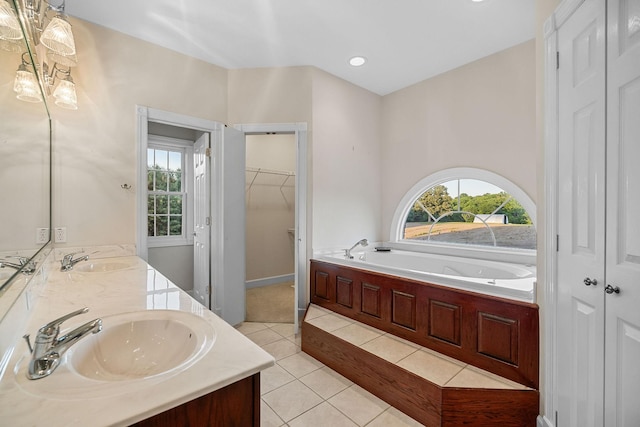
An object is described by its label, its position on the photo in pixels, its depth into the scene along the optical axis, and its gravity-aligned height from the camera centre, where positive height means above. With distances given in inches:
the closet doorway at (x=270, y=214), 177.9 -1.2
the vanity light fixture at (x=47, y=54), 42.4 +39.0
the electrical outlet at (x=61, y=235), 83.5 -6.7
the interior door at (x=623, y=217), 39.9 -0.6
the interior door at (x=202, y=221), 117.9 -3.7
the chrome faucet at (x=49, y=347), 26.8 -13.4
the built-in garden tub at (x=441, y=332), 62.2 -32.6
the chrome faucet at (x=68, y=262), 71.8 -13.0
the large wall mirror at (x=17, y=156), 36.0 +9.4
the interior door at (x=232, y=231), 115.3 -7.9
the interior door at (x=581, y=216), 45.4 -0.6
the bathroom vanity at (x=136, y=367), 22.7 -15.3
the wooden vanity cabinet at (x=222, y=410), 24.9 -18.5
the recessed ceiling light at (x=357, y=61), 112.3 +60.2
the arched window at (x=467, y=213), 106.5 -0.3
